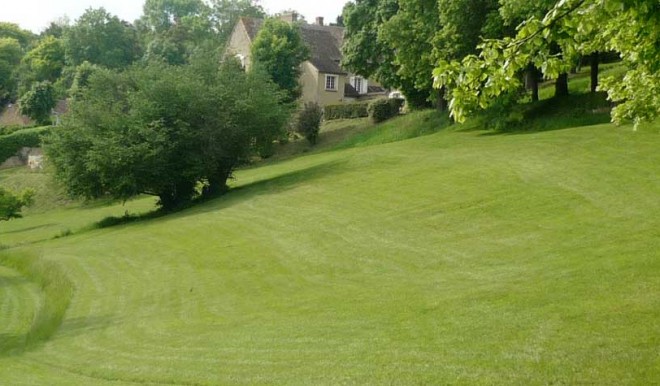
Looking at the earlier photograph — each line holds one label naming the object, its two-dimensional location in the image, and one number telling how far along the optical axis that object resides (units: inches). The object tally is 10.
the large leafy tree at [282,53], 2632.9
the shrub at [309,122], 2281.0
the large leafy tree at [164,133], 1595.7
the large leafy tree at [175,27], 3946.9
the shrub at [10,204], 1717.5
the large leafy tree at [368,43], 2185.0
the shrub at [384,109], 2284.7
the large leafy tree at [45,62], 4269.2
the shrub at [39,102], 3287.4
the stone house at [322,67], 2893.7
